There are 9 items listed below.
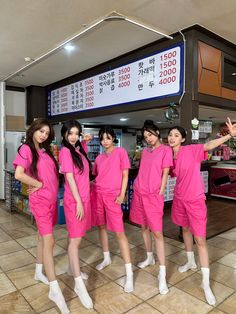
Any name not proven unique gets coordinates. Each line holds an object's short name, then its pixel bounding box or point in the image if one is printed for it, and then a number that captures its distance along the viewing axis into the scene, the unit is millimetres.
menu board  3369
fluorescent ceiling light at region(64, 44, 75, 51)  3627
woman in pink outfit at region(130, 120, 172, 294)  2367
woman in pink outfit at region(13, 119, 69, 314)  2053
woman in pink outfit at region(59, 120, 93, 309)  2137
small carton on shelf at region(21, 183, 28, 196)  4465
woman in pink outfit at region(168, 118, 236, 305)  2219
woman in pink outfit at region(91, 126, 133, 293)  2359
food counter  6032
